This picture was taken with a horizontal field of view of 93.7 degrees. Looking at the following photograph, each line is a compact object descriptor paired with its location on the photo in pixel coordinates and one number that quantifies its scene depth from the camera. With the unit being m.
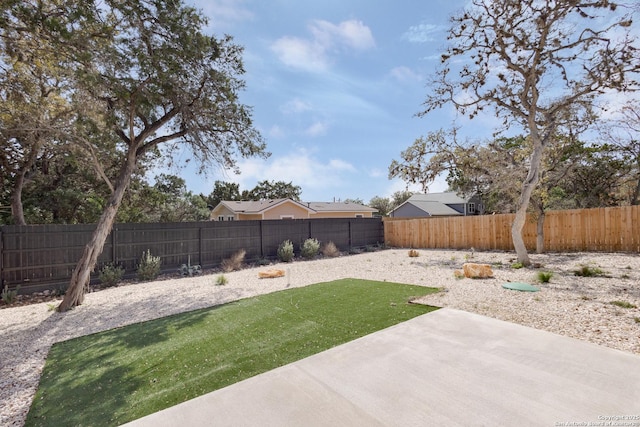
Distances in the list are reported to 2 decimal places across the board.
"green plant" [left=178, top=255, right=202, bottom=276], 9.38
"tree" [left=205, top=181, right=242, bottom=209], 33.62
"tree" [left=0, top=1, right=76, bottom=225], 4.67
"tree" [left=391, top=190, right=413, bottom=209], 41.58
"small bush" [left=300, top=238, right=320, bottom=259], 12.37
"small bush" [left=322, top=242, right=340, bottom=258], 13.06
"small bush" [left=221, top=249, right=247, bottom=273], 10.00
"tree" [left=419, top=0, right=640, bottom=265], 7.77
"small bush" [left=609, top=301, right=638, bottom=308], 4.69
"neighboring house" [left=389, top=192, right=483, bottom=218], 29.45
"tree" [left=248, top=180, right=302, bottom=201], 34.47
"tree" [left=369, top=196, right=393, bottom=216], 41.06
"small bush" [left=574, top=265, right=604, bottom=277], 7.11
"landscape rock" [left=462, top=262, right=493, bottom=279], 7.40
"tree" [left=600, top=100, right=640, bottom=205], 11.51
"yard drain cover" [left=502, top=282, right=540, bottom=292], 5.95
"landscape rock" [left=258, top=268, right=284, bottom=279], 8.49
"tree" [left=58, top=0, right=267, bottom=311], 5.45
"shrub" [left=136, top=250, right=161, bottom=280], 8.59
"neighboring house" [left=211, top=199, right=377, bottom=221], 20.86
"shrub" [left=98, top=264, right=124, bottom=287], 7.85
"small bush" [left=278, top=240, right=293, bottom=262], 11.67
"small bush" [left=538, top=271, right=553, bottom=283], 6.50
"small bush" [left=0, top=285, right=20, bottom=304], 6.48
